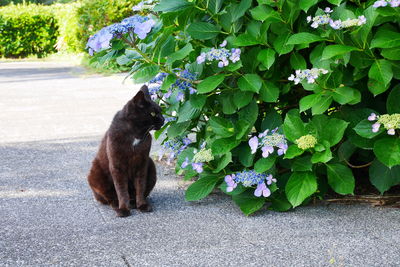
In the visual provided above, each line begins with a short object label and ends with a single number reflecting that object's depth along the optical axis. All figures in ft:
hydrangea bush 10.97
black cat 12.99
